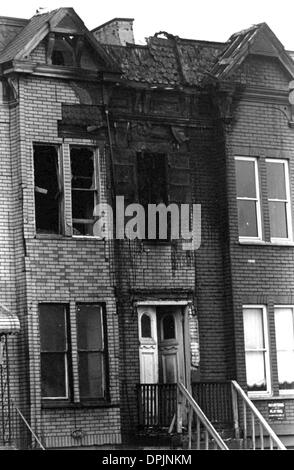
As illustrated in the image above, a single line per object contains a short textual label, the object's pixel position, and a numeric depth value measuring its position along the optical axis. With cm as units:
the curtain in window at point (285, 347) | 3388
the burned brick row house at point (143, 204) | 3123
